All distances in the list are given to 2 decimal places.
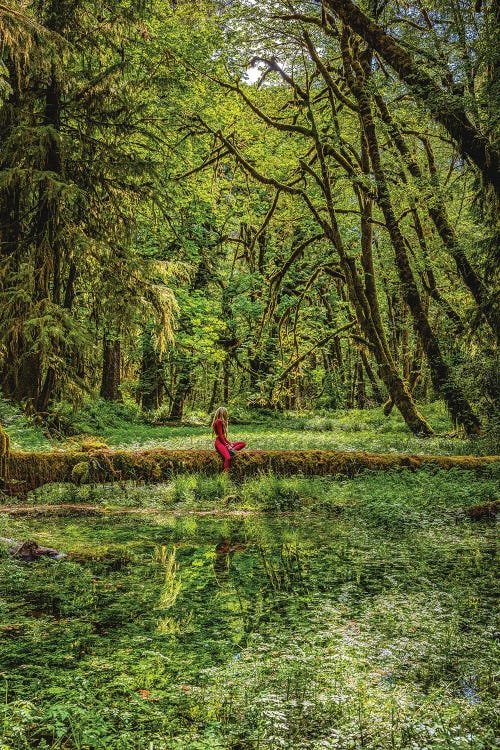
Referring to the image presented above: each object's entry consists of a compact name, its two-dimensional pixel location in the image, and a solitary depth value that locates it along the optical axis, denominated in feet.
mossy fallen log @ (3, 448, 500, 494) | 38.29
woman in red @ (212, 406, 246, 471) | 40.32
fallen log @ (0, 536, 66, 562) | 21.06
